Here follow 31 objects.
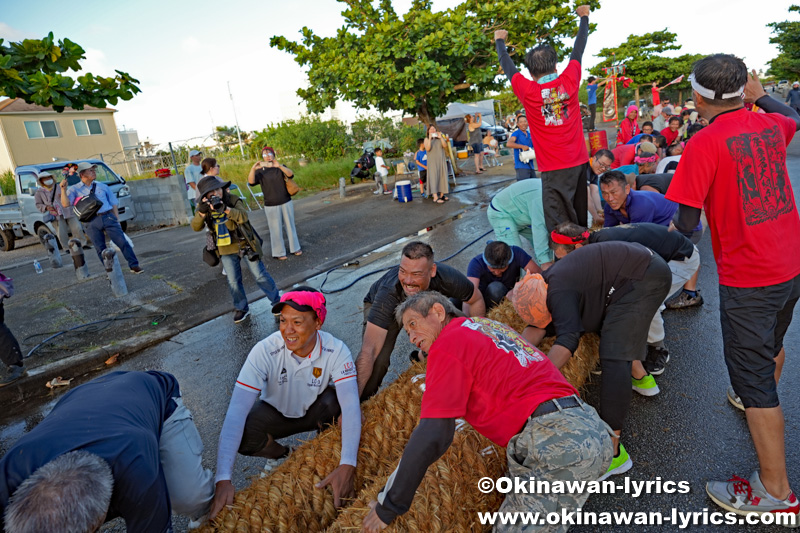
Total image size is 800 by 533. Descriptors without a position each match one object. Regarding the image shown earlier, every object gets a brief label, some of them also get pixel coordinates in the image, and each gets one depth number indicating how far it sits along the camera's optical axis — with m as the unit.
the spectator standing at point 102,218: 8.45
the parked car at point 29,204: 13.31
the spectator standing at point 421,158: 13.87
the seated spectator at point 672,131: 10.82
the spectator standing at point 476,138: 17.84
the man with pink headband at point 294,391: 2.74
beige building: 29.16
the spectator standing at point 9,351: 5.21
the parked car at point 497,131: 26.96
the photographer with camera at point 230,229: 5.89
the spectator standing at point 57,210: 9.57
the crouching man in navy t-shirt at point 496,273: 4.62
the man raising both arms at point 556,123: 4.24
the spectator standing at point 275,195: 8.31
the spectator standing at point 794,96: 17.86
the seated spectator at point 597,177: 6.50
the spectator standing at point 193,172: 11.93
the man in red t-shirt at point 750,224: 2.30
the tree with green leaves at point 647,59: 40.66
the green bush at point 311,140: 24.95
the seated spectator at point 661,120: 14.85
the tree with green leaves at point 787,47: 36.88
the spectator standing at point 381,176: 15.59
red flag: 12.89
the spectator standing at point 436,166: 12.91
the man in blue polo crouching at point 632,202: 4.64
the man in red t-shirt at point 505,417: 1.92
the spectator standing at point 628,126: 11.40
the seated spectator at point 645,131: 8.61
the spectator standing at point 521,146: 9.45
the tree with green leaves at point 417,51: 13.22
